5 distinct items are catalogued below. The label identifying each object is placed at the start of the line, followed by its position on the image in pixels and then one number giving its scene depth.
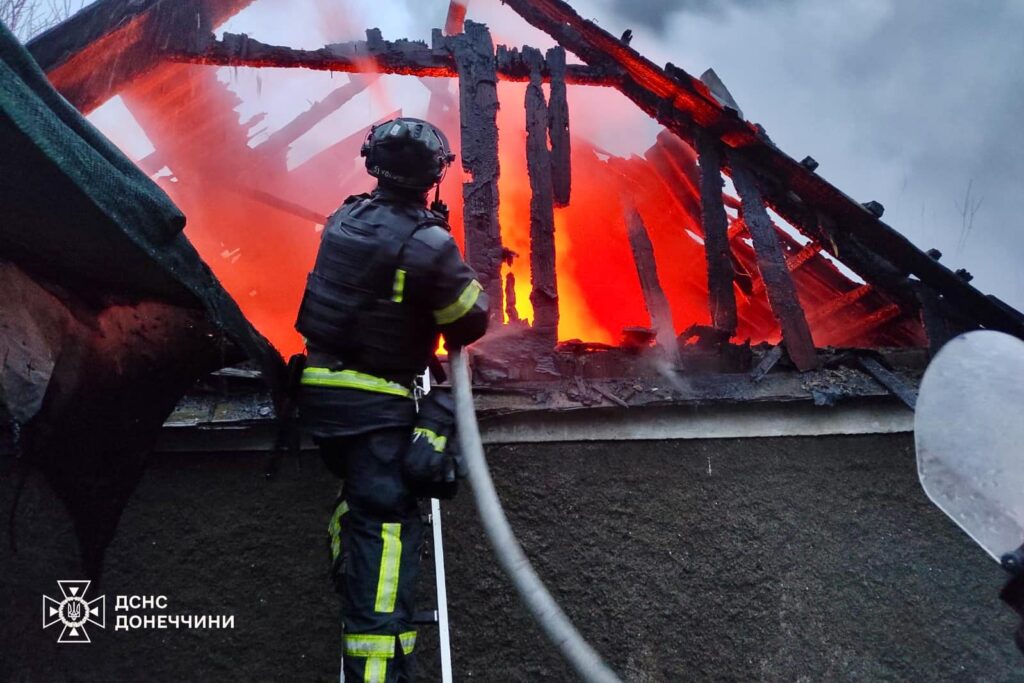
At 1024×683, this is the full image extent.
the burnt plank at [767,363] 4.01
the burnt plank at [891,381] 3.99
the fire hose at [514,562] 2.33
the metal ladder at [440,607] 2.92
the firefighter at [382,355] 2.77
